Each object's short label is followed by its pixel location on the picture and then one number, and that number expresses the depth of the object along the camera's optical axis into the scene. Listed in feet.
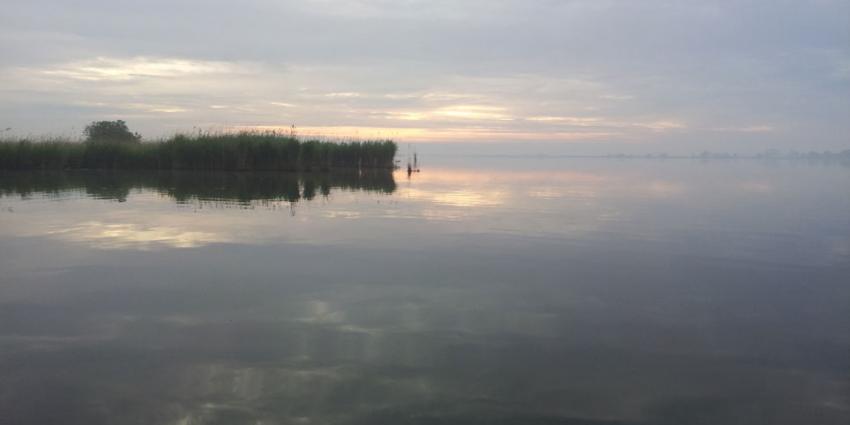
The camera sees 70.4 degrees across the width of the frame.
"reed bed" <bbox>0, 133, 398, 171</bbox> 110.11
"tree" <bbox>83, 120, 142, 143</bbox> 191.20
